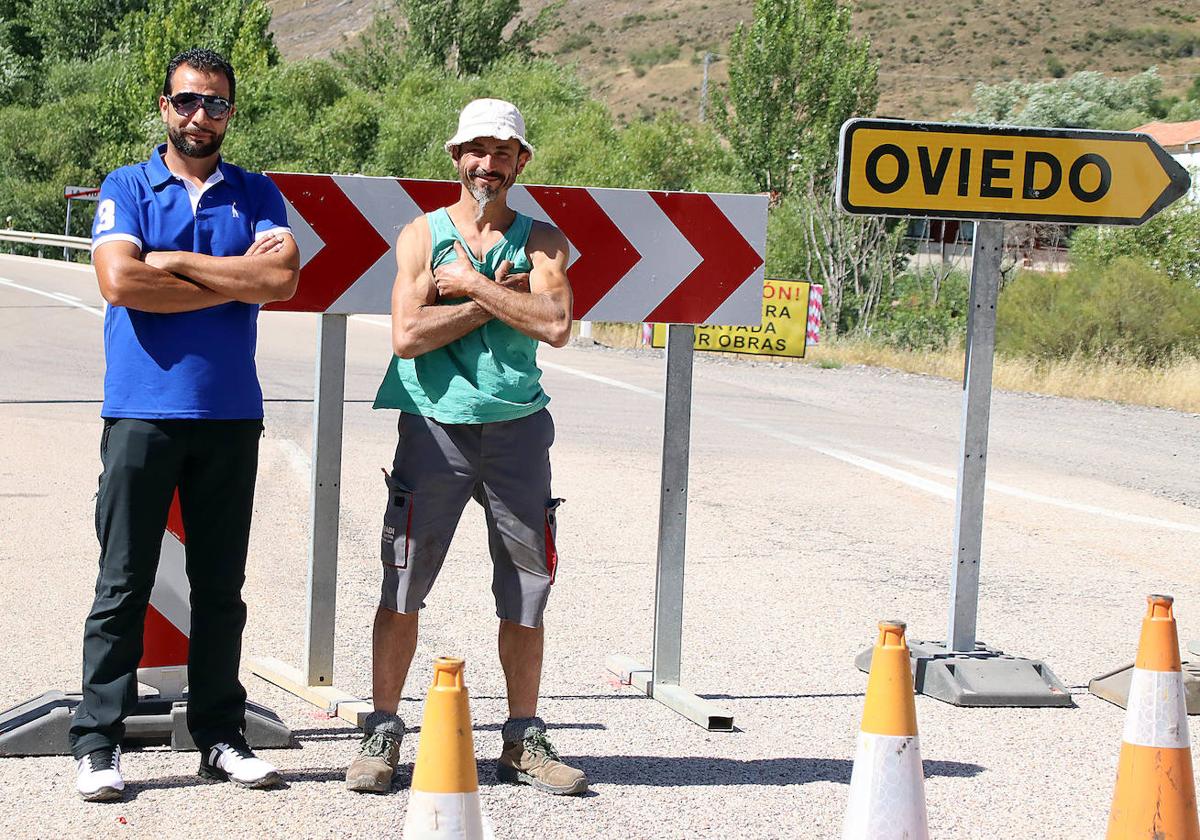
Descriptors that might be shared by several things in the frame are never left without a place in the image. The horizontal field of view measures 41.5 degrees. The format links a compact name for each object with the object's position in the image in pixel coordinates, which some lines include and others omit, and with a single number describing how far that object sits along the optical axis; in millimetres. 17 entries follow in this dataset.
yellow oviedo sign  6145
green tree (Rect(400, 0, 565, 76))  67562
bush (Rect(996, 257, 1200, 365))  24031
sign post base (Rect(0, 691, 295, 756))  4699
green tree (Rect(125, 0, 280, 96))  64062
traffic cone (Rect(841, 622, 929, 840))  3898
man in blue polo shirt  4391
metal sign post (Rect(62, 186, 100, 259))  44312
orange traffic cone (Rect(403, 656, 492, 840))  3469
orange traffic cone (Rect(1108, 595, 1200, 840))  4172
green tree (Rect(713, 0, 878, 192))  44562
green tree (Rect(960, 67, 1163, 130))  82438
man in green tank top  4570
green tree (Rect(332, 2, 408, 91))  69438
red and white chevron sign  5277
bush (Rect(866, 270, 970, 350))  27250
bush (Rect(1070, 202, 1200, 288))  29172
